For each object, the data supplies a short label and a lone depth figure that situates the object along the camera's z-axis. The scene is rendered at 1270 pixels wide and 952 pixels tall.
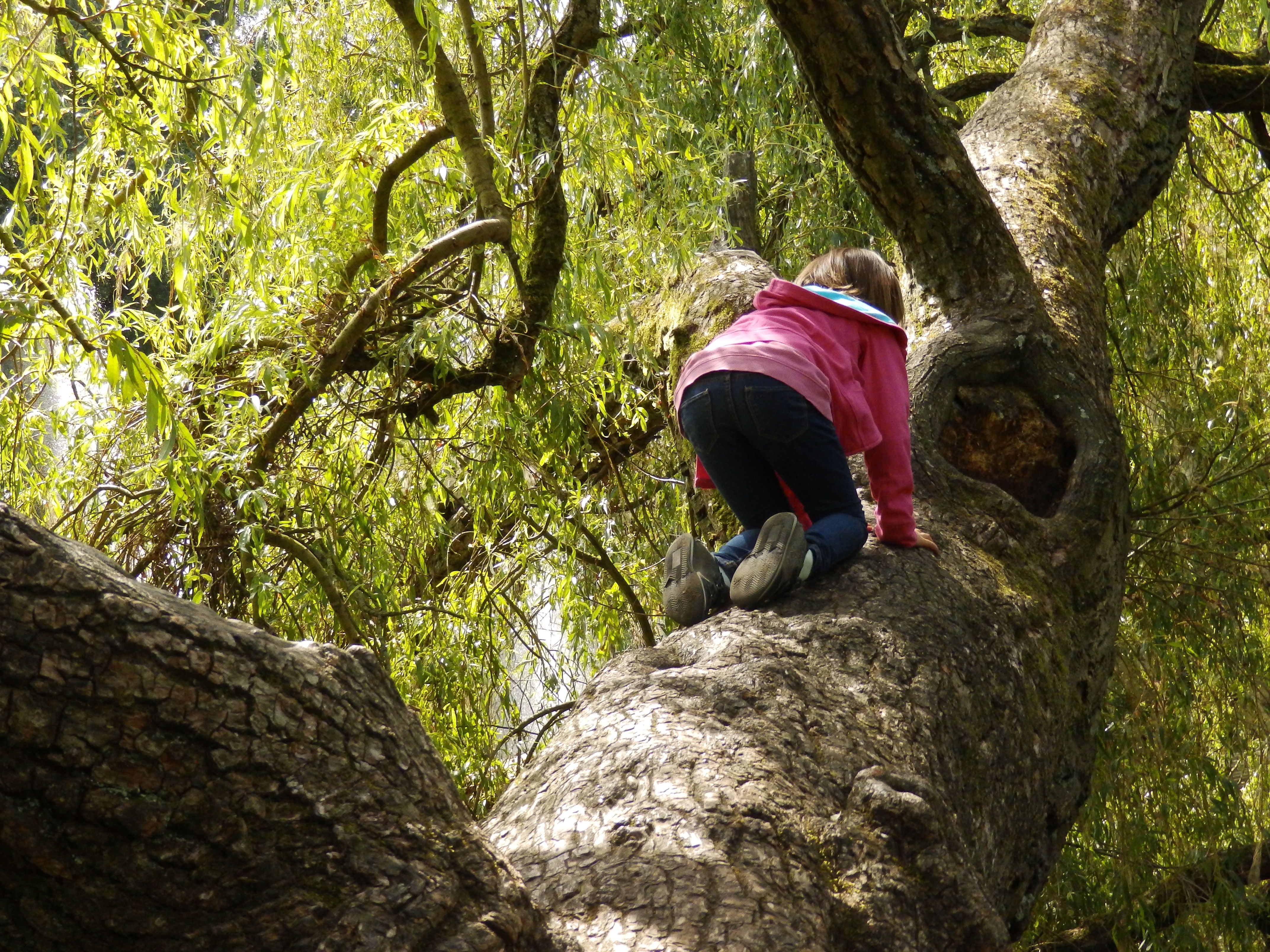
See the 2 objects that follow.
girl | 5.36
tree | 3.39
